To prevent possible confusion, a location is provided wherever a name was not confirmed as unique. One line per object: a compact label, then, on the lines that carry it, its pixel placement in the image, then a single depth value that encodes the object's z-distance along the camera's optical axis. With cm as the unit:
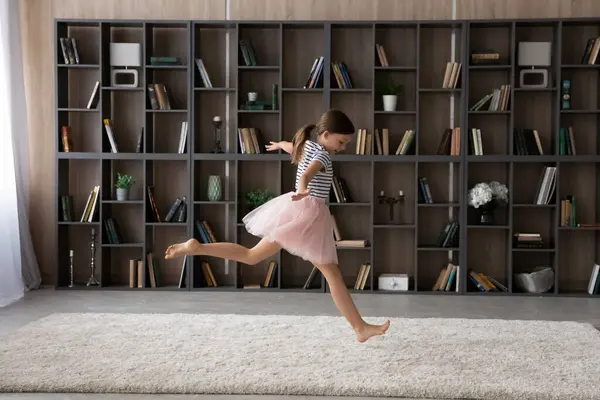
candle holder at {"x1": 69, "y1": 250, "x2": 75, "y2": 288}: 719
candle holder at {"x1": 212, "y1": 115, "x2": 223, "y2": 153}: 714
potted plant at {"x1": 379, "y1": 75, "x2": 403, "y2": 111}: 705
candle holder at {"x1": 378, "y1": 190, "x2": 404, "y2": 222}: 720
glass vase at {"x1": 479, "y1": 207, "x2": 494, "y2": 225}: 701
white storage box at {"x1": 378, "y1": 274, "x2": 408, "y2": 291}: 709
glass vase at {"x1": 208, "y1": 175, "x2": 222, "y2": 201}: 716
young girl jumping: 441
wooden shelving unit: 705
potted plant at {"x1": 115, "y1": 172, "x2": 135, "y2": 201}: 712
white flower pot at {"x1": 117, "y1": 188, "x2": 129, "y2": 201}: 713
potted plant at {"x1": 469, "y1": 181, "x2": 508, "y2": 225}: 688
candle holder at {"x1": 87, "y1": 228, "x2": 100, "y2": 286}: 720
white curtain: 646
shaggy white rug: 366
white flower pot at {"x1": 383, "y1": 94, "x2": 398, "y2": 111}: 704
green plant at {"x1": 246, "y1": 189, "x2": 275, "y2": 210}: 714
